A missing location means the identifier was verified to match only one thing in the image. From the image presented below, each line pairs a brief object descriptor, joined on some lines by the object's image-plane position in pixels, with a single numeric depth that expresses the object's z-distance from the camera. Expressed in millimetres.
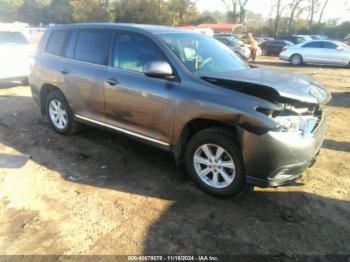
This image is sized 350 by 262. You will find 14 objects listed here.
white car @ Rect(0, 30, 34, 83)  9312
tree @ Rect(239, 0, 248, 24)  60969
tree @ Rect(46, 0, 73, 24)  52125
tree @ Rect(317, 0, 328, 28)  54178
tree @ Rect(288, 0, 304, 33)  55625
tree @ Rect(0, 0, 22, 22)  63219
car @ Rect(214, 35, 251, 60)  19988
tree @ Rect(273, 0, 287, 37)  52375
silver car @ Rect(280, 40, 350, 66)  18484
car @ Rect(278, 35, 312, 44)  29547
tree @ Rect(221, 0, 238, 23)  61519
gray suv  3566
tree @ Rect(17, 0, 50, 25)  62094
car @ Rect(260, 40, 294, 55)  26638
